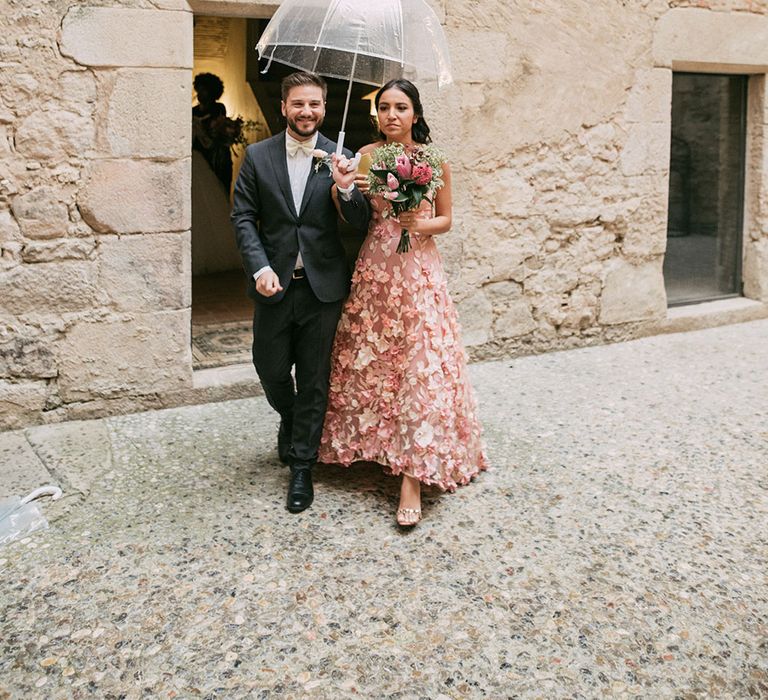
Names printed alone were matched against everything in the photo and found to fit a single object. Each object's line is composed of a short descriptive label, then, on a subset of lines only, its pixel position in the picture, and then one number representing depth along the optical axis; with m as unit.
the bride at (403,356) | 2.80
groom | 2.70
